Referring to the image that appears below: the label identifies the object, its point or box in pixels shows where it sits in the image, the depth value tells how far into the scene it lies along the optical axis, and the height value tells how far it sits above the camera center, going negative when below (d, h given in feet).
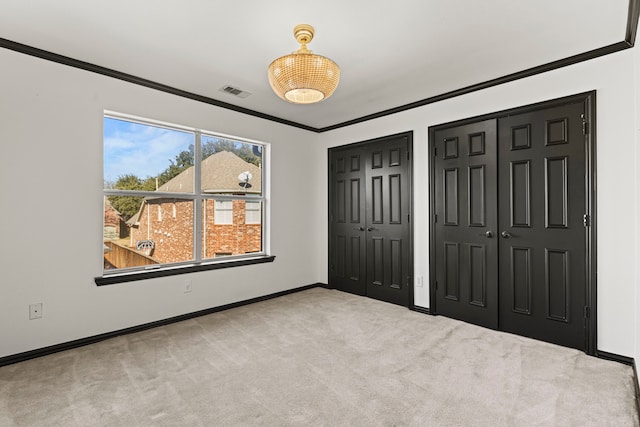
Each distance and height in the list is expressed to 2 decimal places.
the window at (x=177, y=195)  10.64 +0.75
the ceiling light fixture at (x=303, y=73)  6.79 +3.05
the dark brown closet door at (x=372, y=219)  13.51 -0.22
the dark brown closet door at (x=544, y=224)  9.17 -0.33
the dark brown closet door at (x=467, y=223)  10.93 -0.34
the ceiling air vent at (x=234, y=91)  11.50 +4.50
